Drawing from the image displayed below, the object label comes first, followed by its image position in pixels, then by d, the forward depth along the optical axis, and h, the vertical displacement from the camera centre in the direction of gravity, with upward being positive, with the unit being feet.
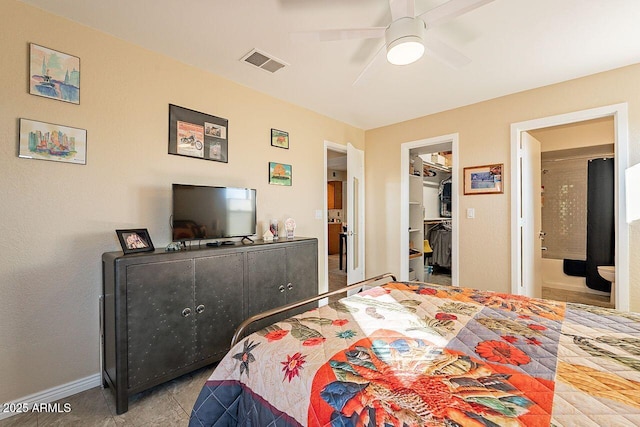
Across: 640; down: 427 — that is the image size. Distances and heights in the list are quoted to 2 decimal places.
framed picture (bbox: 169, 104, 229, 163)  7.86 +2.39
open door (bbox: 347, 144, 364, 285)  12.81 +0.00
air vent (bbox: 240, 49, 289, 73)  7.59 +4.42
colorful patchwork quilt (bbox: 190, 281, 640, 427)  2.45 -1.72
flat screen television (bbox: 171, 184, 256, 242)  7.20 +0.05
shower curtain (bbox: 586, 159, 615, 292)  12.44 -0.20
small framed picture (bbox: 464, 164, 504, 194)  10.48 +1.38
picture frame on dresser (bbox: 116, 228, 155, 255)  6.03 -0.62
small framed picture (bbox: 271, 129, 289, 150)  10.43 +2.92
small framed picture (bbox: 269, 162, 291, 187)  10.36 +1.55
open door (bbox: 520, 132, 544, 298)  10.28 -0.14
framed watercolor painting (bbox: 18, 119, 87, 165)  5.72 +1.55
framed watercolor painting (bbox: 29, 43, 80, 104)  5.83 +3.06
